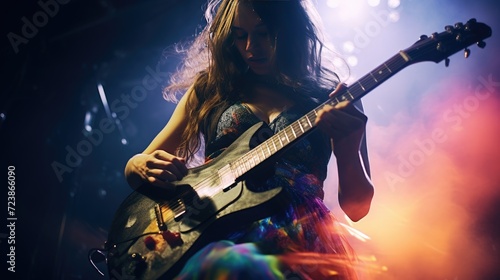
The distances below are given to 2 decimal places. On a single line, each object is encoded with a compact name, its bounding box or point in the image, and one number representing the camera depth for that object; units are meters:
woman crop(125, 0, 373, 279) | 1.32
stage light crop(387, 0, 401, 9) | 4.94
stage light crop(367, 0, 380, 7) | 4.93
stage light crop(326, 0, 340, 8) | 5.09
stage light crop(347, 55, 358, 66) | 5.29
